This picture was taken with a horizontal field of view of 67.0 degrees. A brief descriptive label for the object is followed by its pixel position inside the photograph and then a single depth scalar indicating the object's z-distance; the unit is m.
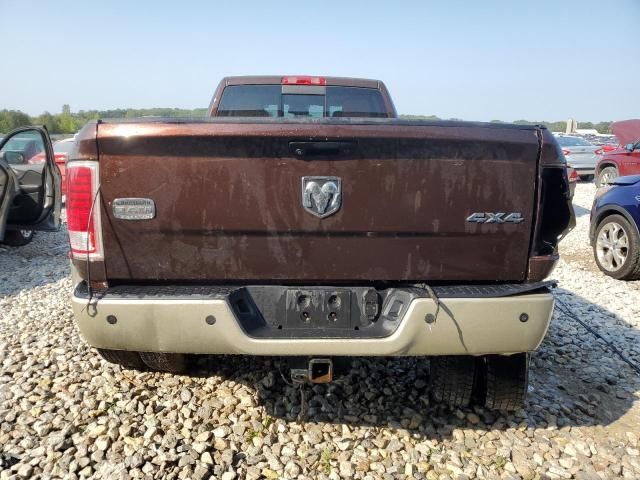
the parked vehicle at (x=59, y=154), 7.41
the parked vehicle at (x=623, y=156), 9.70
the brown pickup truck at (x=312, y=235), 2.14
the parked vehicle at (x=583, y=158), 15.78
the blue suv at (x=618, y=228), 5.62
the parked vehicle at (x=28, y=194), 5.81
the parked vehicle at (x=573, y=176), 9.57
